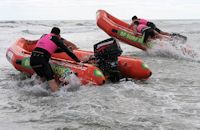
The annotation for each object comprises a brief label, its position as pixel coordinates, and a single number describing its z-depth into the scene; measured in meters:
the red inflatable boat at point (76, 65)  12.83
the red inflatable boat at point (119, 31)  21.74
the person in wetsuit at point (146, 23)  22.12
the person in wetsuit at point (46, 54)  12.64
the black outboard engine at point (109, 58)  13.62
